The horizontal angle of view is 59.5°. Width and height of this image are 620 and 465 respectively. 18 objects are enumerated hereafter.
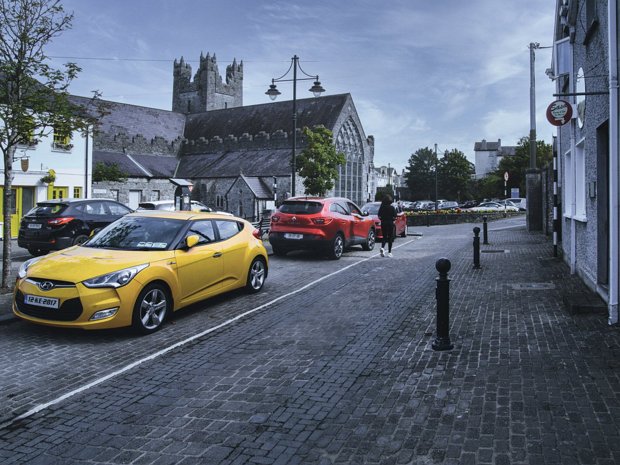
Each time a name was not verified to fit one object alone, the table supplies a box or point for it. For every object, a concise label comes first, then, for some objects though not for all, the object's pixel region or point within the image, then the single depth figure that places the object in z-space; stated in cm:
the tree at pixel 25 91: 973
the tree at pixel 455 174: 8856
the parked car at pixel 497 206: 4856
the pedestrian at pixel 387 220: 1500
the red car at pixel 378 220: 1941
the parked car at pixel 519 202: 5516
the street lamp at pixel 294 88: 2312
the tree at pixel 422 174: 9725
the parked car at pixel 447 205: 6631
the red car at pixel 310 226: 1409
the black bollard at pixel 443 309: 596
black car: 1380
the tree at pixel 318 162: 4431
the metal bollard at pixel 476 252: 1217
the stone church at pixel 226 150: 5503
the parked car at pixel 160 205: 2100
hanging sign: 977
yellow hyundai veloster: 645
